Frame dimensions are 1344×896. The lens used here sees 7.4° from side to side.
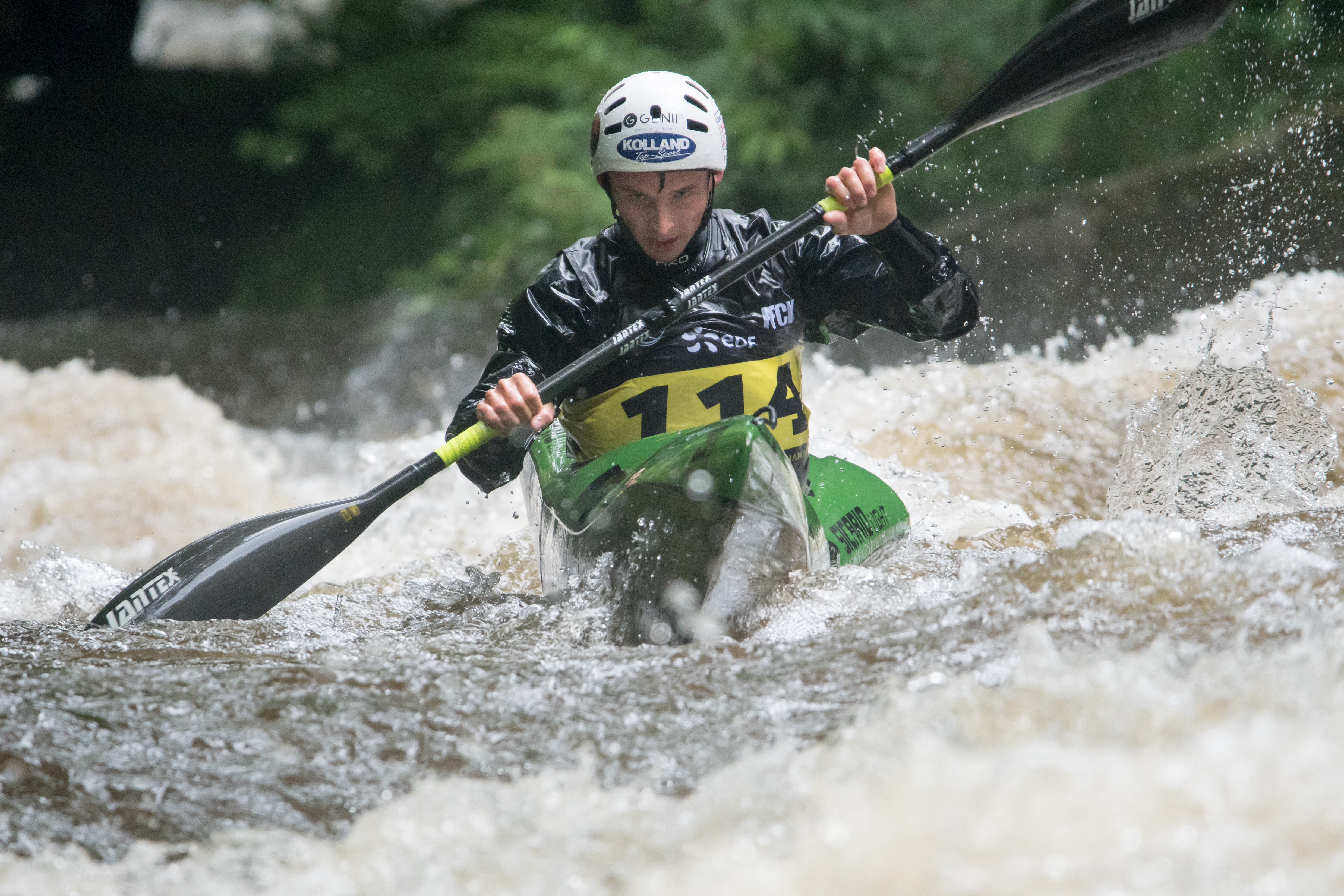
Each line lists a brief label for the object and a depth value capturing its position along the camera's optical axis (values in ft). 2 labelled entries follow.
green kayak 52.20
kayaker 53.31
